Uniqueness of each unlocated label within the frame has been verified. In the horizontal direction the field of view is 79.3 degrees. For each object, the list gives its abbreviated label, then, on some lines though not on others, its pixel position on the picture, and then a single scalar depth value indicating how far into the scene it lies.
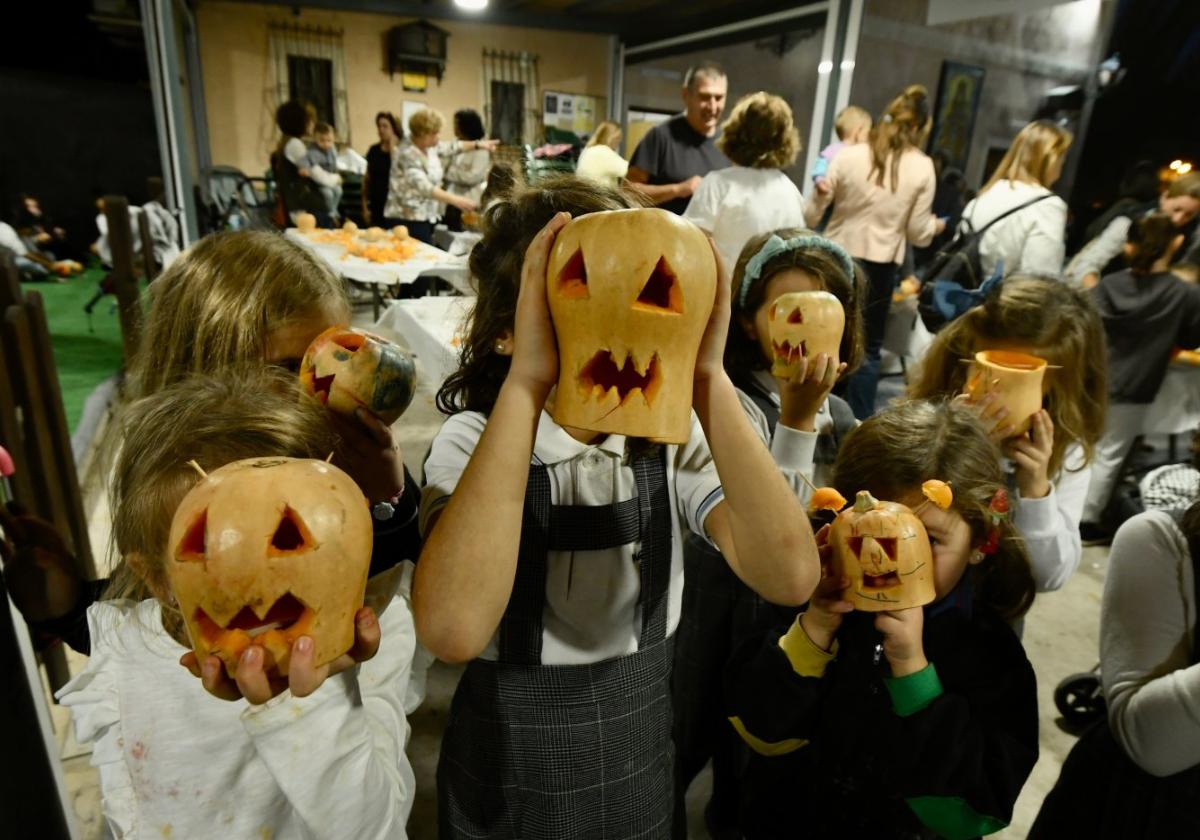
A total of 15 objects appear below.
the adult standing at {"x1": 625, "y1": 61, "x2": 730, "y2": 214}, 3.97
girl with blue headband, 1.65
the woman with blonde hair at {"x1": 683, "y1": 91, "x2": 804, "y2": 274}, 3.28
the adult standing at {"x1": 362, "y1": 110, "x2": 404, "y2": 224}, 6.85
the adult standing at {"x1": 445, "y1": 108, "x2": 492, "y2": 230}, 6.66
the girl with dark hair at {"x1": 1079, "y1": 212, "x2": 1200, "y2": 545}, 3.40
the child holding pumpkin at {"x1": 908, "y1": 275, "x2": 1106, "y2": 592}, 1.69
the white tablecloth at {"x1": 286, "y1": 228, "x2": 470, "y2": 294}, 4.73
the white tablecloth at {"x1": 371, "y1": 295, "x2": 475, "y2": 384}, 3.15
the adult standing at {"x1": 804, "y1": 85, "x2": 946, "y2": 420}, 3.95
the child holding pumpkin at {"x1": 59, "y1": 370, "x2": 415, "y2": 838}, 0.82
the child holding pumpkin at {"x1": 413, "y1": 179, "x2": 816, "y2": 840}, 1.07
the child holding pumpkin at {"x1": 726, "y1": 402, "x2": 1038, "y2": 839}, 1.12
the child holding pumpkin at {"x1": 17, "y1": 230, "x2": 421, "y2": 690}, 1.20
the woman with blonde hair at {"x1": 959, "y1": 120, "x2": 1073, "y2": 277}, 3.71
